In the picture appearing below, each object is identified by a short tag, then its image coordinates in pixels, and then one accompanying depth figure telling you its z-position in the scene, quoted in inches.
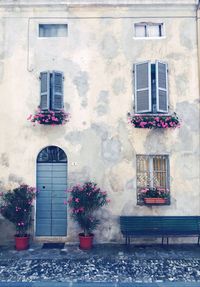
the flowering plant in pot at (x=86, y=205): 315.6
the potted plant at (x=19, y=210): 314.5
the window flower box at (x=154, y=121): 335.3
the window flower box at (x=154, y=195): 332.8
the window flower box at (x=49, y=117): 333.1
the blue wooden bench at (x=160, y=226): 317.7
